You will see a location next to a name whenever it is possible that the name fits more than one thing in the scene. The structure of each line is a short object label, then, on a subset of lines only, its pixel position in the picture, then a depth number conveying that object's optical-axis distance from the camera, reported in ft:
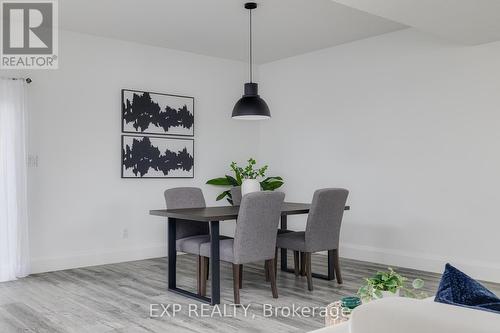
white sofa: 3.26
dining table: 12.30
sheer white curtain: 15.39
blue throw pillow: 3.92
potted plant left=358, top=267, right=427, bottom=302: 6.23
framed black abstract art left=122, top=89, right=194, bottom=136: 19.04
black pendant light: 15.03
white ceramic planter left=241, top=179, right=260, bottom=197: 15.52
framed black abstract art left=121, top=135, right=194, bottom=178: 19.06
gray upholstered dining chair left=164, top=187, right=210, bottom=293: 15.00
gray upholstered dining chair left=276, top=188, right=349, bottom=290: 13.79
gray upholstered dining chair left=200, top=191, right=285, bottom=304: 12.21
